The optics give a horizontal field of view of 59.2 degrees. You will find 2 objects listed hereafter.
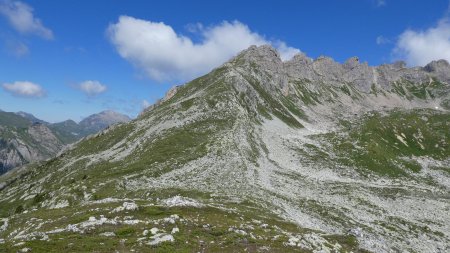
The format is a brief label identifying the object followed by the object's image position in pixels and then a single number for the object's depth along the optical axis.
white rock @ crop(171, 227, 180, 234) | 36.05
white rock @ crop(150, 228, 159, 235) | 35.31
